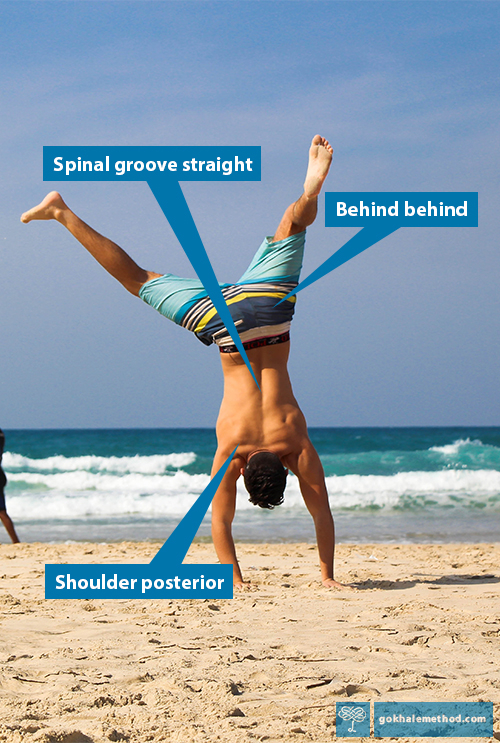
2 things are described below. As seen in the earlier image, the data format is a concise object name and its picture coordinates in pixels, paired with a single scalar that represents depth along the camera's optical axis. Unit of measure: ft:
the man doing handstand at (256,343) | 29.73
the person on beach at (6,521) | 54.03
